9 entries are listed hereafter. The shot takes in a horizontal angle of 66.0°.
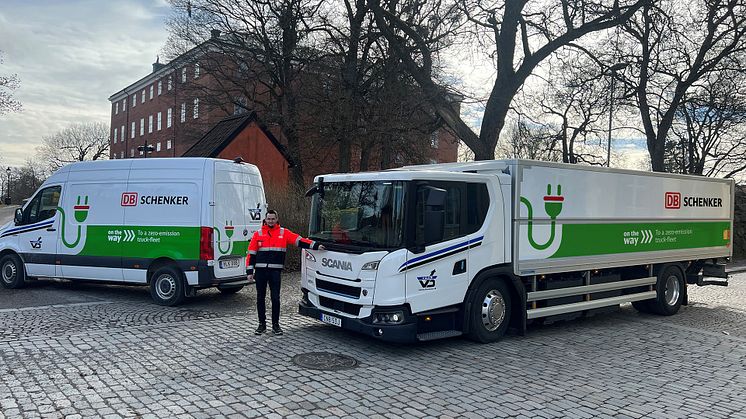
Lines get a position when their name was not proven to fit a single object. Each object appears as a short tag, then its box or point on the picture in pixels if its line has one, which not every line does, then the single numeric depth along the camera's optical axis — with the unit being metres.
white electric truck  7.23
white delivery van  10.28
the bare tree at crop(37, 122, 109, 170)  76.00
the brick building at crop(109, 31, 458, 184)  24.95
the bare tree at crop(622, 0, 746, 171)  20.33
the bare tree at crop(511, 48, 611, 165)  20.94
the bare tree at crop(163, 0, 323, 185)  25.31
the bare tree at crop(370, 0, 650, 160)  18.27
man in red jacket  8.30
